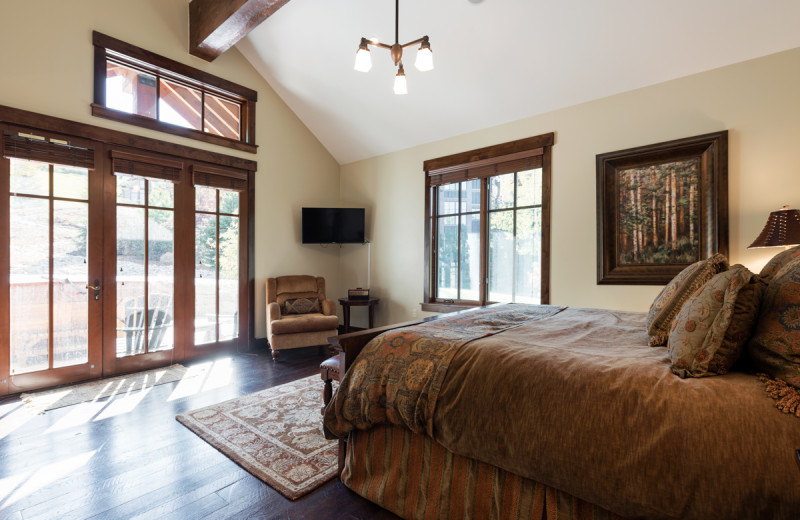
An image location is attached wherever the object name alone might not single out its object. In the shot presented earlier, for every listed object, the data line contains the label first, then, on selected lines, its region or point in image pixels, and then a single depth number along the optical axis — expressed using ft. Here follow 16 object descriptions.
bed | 3.09
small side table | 16.65
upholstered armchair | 13.80
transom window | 11.79
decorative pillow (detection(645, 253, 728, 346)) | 5.08
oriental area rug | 6.46
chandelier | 7.64
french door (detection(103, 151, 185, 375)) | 11.83
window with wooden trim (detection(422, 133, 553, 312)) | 13.24
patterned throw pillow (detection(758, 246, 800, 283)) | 4.22
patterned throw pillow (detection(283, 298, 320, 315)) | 15.34
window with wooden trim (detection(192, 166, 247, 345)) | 13.91
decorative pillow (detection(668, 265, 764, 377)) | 3.73
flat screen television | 16.89
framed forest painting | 10.03
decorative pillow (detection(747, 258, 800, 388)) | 3.42
